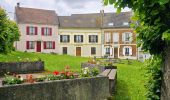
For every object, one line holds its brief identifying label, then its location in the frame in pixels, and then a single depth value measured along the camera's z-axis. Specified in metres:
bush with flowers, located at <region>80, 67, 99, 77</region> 5.36
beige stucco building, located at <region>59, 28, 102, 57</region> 29.83
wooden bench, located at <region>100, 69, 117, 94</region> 5.77
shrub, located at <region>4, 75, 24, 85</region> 4.35
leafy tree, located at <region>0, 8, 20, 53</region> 9.03
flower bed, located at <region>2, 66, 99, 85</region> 4.40
